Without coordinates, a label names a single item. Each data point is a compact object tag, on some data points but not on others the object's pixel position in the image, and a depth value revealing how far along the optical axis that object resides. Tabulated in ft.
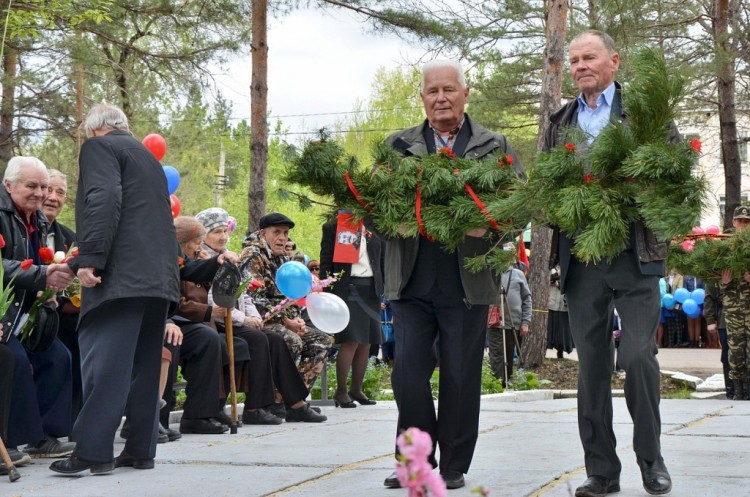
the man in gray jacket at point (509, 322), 47.65
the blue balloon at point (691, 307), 73.20
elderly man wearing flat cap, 30.55
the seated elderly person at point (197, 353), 26.58
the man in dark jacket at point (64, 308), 24.11
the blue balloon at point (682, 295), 74.90
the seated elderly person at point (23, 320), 20.25
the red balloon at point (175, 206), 33.15
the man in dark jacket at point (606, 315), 15.46
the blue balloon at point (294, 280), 29.43
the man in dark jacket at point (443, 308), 16.84
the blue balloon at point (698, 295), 74.13
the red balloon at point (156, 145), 33.73
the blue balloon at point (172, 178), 33.39
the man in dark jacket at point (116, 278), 18.93
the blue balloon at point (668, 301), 75.72
